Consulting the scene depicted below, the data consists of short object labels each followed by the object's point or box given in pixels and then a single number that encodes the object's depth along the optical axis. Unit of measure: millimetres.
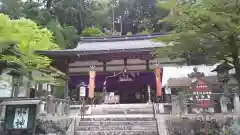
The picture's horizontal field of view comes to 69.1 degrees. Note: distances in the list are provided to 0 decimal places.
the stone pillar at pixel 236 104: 6856
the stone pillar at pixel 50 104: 7659
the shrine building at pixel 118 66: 11855
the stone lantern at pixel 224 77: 6877
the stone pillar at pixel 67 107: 8996
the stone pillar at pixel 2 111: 7080
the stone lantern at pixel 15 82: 6573
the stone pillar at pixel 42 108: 7246
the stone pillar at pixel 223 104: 6959
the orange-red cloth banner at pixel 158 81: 10316
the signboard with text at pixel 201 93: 5933
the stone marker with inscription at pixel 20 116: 6242
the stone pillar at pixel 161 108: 9513
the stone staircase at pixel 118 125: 7164
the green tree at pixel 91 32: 24924
